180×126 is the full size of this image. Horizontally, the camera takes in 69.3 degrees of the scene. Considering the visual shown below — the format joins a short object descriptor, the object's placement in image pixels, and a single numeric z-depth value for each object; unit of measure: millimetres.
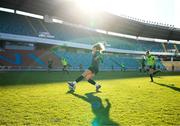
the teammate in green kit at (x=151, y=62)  9388
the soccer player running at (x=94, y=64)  5367
